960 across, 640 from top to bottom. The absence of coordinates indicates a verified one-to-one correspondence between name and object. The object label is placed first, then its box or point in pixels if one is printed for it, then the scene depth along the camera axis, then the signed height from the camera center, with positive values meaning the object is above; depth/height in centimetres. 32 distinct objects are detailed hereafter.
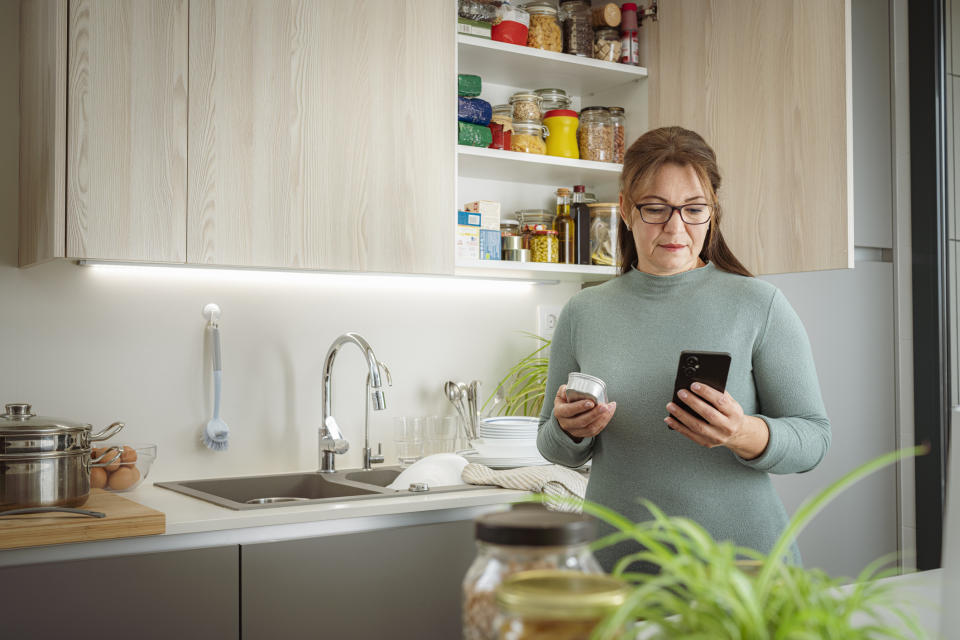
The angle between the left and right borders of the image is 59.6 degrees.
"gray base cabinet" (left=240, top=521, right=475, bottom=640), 177 -55
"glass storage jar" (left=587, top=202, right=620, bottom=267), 275 +34
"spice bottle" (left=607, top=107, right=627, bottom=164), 284 +69
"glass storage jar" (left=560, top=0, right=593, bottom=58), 279 +103
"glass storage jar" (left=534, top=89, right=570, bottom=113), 282 +80
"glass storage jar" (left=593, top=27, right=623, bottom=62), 280 +97
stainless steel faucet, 227 -18
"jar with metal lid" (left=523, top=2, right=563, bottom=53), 273 +100
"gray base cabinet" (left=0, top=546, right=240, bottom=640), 155 -51
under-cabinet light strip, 225 +18
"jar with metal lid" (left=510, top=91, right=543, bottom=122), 272 +75
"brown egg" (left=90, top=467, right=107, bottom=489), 199 -34
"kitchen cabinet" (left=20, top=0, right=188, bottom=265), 190 +48
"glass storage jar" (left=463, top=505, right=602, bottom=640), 56 -15
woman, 141 -6
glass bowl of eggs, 200 -32
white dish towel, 206 -36
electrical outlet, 289 +6
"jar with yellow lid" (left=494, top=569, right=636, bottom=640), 51 -16
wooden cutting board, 152 -36
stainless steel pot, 161 -24
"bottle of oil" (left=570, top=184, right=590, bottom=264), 275 +38
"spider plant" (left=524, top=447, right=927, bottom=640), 50 -17
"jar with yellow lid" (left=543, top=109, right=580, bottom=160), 278 +67
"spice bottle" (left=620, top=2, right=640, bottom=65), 278 +100
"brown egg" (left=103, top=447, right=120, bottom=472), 200 -29
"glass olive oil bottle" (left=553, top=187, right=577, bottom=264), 275 +35
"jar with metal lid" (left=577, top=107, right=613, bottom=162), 279 +67
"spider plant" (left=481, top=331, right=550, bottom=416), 273 -16
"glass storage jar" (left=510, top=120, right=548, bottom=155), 270 +64
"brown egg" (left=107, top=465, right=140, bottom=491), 201 -34
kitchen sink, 216 -41
